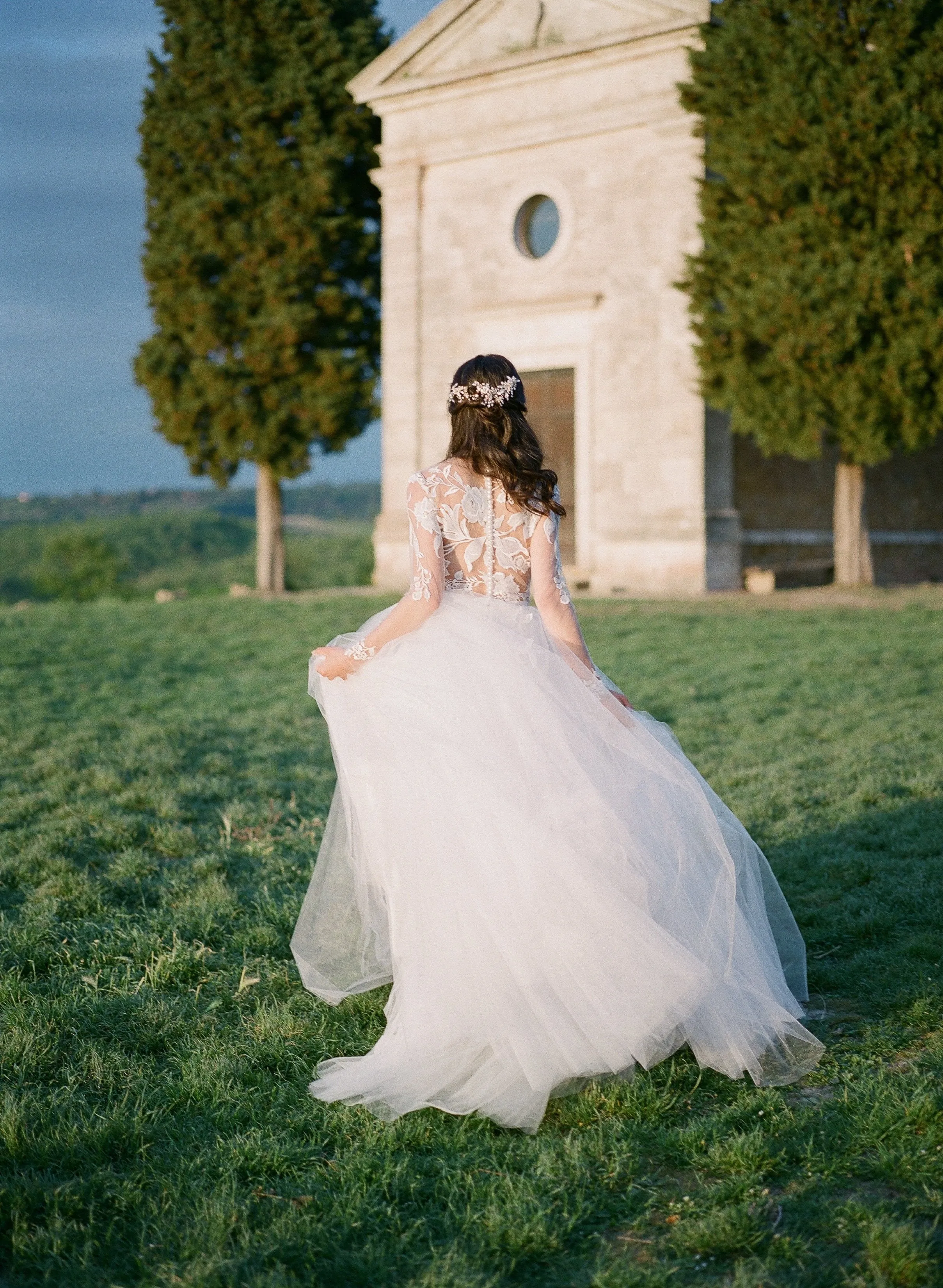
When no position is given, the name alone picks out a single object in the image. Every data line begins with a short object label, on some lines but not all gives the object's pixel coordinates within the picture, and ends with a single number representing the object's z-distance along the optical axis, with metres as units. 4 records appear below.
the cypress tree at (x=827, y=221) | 14.22
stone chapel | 17.12
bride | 3.21
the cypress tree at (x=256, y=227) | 19.55
